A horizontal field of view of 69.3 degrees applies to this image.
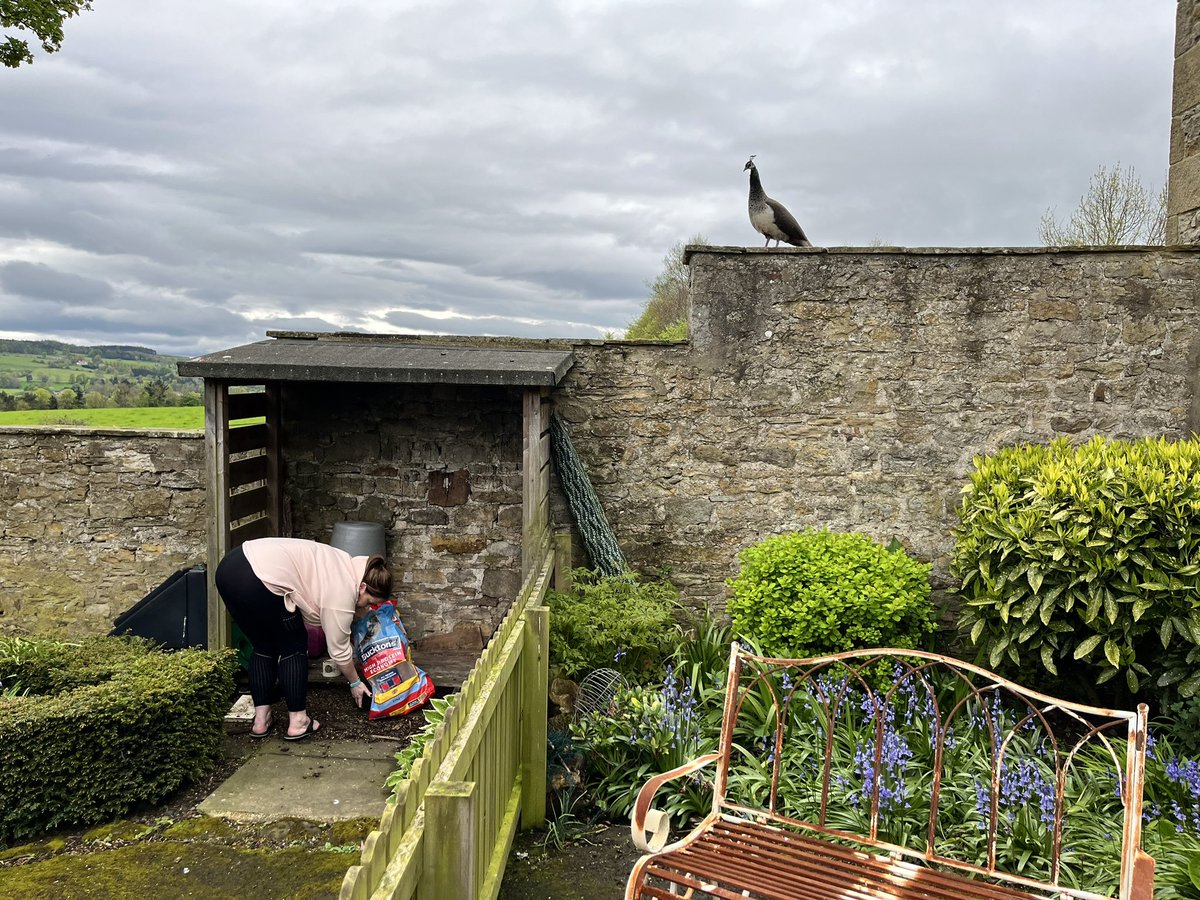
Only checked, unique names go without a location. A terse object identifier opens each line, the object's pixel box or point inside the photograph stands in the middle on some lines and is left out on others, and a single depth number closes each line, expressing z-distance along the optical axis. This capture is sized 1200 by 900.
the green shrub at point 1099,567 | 4.49
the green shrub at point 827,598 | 5.24
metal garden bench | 2.75
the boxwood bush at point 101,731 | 4.10
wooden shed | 6.53
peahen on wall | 6.32
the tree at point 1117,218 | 12.84
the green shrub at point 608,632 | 5.12
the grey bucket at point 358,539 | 6.39
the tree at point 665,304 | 18.75
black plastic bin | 5.95
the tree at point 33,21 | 8.27
